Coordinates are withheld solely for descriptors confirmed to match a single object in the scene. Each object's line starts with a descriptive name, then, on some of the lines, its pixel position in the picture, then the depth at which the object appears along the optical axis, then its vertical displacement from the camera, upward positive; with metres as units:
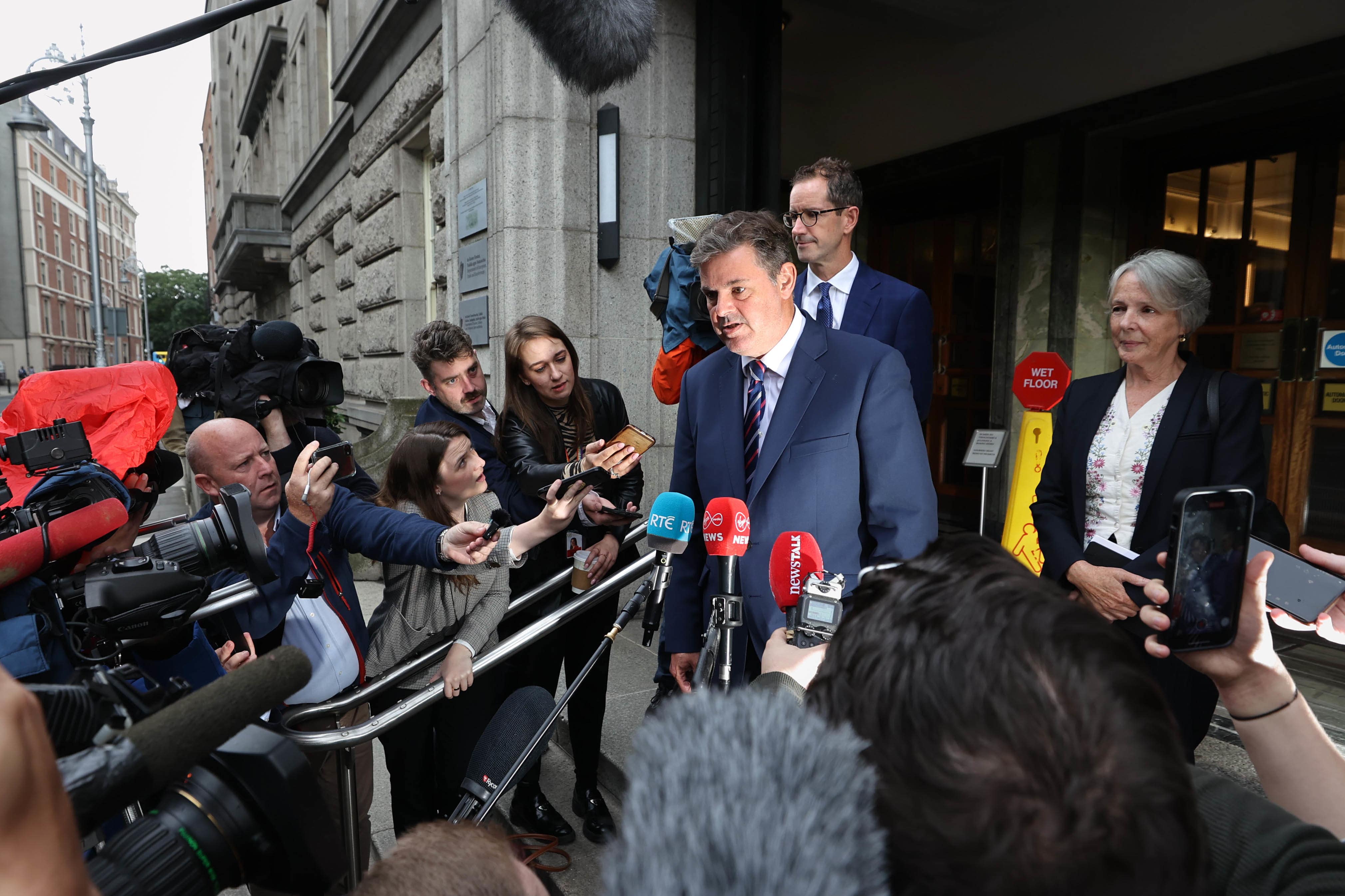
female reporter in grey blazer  2.23 -0.69
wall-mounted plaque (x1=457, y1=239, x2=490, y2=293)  5.21 +0.67
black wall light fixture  4.52 +1.04
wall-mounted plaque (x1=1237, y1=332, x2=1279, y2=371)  4.68 +0.15
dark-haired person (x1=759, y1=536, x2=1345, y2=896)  0.53 -0.26
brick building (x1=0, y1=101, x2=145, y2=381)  52.53 +7.38
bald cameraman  2.01 -0.45
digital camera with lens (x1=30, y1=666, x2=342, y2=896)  0.66 -0.39
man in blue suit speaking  1.87 -0.15
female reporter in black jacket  2.78 -0.48
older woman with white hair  2.14 -0.19
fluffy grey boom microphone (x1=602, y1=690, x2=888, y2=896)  0.49 -0.28
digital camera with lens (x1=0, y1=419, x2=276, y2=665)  1.27 -0.34
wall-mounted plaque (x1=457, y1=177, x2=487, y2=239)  5.17 +1.03
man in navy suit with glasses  2.67 +0.30
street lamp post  24.47 +4.30
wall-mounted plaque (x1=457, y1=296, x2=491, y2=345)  5.20 +0.32
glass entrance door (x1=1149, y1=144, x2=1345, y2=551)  4.42 +0.41
